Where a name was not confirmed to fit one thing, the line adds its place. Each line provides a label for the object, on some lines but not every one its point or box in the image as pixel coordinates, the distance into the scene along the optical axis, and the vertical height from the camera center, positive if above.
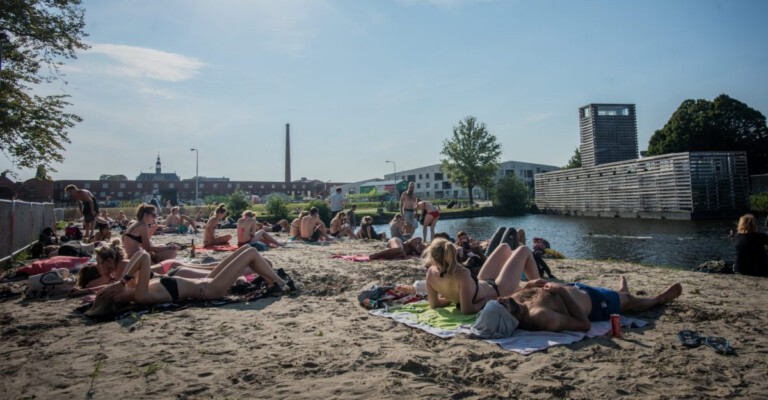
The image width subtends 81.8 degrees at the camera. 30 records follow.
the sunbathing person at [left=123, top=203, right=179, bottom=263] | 7.31 -0.23
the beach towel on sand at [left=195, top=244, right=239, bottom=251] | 12.54 -0.92
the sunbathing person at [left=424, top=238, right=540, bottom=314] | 5.06 -0.85
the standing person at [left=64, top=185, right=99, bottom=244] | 14.05 +0.44
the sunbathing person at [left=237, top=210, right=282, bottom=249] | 12.32 -0.46
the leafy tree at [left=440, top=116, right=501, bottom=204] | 55.75 +6.63
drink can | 4.30 -1.19
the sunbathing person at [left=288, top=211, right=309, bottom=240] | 15.92 -0.54
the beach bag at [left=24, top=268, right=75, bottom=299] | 6.54 -0.97
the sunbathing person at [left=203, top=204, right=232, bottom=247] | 12.91 -0.53
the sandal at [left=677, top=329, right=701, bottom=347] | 4.00 -1.26
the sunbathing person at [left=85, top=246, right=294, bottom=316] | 5.41 -0.91
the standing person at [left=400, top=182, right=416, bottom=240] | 15.45 +0.07
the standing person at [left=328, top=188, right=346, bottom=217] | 19.81 +0.45
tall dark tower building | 55.69 +9.07
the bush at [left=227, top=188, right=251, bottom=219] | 30.02 +0.70
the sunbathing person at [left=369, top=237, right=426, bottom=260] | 10.48 -0.96
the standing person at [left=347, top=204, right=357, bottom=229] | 22.19 -0.22
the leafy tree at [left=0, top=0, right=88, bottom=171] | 13.27 +4.65
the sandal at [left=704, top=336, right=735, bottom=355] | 3.81 -1.27
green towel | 4.89 -1.25
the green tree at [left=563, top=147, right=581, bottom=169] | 64.62 +6.57
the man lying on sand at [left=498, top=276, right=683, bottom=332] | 4.41 -1.03
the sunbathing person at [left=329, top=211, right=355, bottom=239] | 17.36 -0.66
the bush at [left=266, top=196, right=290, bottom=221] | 30.94 +0.34
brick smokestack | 85.50 +10.51
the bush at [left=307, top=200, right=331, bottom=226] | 32.03 +0.04
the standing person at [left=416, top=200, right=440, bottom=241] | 15.09 -0.16
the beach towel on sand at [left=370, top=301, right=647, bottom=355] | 4.16 -1.27
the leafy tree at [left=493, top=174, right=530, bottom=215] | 50.38 +1.22
